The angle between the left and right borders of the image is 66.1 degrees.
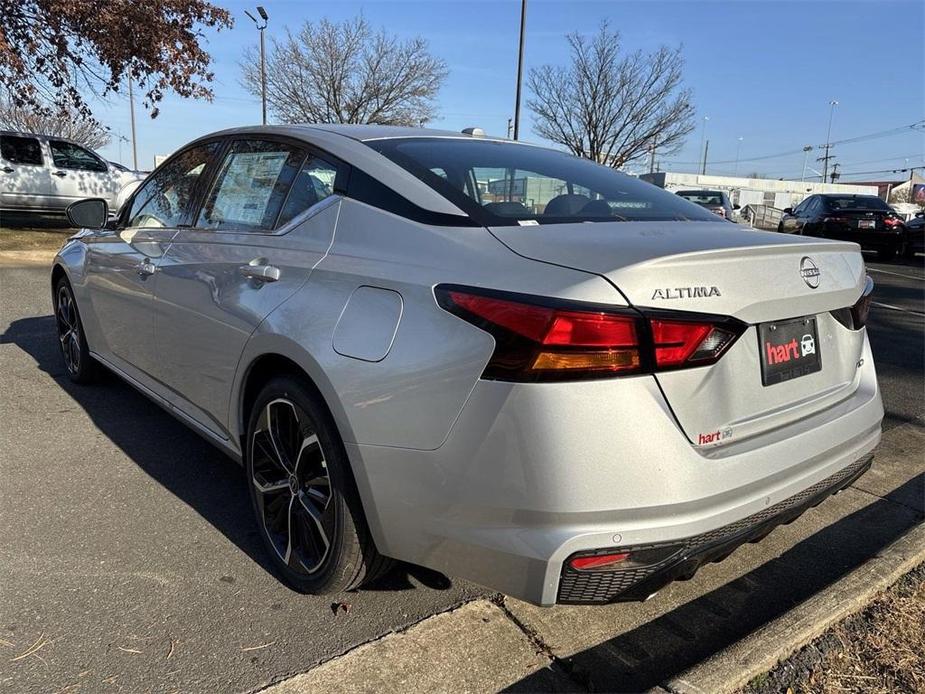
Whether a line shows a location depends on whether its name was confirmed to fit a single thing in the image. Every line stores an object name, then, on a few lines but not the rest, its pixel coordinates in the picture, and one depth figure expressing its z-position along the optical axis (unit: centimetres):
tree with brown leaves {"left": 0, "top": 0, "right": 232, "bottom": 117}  1170
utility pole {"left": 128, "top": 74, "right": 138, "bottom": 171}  4072
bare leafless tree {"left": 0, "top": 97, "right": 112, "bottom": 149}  3756
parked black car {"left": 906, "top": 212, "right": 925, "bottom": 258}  1719
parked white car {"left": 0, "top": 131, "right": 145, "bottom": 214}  1402
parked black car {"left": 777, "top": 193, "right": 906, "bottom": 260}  1678
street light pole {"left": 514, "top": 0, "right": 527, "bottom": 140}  1974
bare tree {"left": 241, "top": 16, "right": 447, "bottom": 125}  2888
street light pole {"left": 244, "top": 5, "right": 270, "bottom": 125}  2406
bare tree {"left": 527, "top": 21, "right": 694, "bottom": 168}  2822
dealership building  4912
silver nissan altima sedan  173
